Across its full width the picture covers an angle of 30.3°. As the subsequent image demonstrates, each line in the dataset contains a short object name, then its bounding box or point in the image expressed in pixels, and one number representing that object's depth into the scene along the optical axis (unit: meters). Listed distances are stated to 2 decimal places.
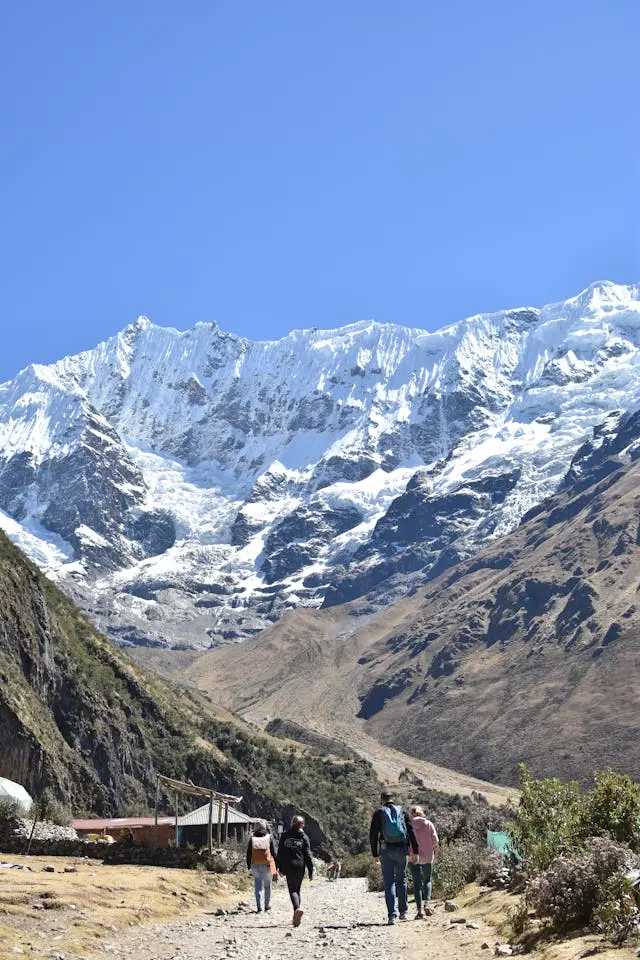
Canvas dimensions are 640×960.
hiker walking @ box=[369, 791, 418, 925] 21.06
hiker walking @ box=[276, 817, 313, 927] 21.66
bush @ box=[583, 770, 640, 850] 20.54
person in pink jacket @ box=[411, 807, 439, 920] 22.77
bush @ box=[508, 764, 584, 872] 22.88
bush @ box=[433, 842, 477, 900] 28.83
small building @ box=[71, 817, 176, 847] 46.56
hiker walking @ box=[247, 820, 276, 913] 22.59
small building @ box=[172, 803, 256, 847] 48.47
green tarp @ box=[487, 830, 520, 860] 39.29
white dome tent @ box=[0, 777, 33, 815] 39.33
